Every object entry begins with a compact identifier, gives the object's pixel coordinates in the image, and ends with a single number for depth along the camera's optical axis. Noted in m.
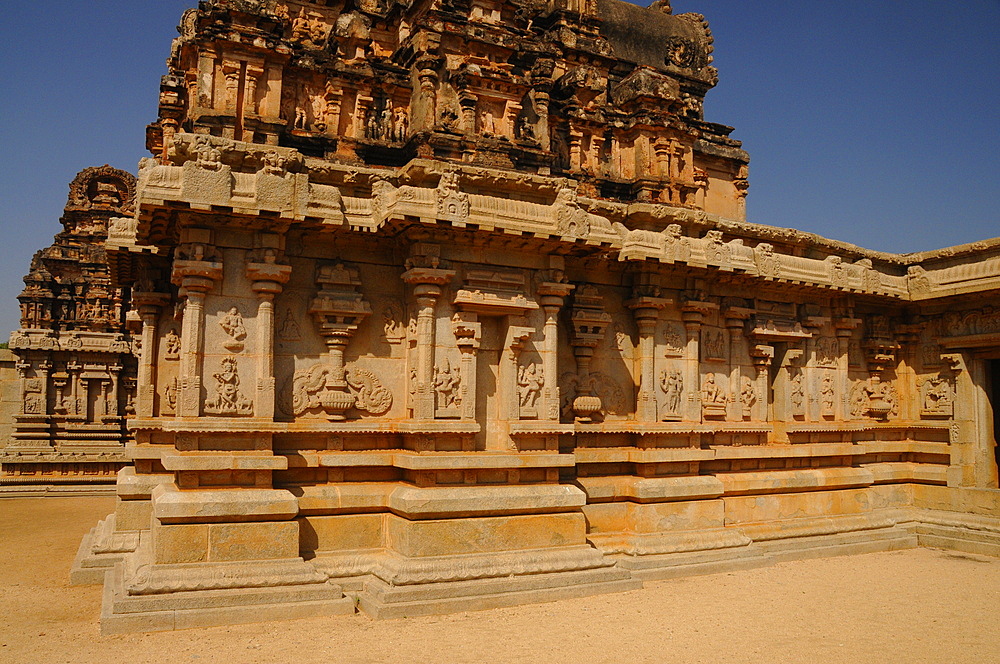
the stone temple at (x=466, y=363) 9.71
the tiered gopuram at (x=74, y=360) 24.78
